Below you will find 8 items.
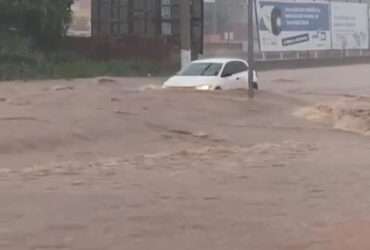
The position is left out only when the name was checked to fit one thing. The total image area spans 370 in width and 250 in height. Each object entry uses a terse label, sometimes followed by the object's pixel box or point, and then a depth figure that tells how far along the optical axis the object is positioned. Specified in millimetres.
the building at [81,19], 65256
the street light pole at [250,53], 31127
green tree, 50188
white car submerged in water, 32906
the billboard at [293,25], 63625
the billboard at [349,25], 71375
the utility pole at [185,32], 48000
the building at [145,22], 54375
